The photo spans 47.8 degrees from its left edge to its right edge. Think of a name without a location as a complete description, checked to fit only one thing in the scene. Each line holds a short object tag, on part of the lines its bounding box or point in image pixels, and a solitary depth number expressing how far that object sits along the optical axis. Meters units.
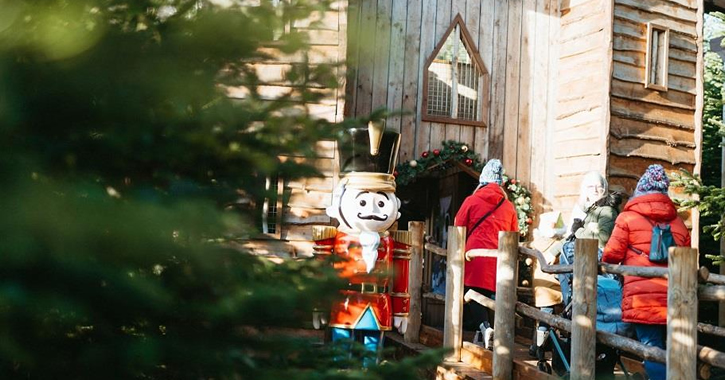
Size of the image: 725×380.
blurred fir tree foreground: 1.10
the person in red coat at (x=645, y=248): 4.72
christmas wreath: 9.83
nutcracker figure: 6.05
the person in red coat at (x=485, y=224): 6.86
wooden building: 10.34
